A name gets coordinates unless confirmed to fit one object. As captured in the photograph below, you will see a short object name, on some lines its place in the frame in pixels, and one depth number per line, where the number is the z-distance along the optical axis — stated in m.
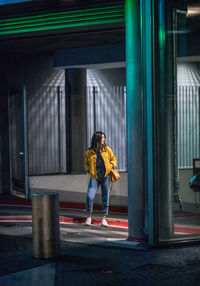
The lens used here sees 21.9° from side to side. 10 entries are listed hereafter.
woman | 10.06
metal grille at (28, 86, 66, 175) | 15.27
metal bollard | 7.25
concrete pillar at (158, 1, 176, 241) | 8.15
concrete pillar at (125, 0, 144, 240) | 8.38
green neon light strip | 9.81
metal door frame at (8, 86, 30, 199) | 14.01
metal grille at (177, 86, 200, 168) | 8.95
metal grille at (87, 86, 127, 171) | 14.66
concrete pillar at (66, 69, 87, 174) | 15.16
